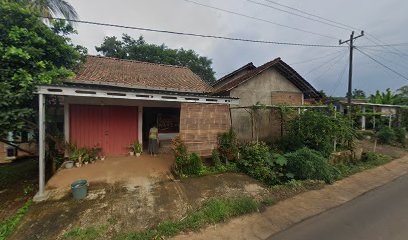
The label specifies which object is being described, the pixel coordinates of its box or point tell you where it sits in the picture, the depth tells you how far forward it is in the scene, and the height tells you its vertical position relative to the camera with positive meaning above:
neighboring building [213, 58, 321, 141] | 10.70 +1.34
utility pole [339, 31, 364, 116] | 13.82 +4.04
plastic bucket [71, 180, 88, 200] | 5.13 -2.01
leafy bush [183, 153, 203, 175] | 6.96 -1.80
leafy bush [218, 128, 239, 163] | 7.80 -1.20
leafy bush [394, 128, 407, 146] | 13.59 -1.20
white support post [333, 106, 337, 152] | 9.23 -1.15
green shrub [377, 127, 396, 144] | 13.35 -1.19
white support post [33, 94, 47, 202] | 5.23 -1.07
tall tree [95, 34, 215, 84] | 25.34 +8.19
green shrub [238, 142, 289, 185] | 6.87 -1.77
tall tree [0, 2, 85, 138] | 5.21 +1.45
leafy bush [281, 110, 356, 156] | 8.77 -0.63
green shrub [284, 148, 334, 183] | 6.93 -1.77
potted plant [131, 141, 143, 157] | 8.98 -1.55
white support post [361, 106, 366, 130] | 17.31 -0.19
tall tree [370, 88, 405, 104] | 18.19 +1.88
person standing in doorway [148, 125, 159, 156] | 9.09 -1.24
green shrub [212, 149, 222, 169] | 7.62 -1.69
